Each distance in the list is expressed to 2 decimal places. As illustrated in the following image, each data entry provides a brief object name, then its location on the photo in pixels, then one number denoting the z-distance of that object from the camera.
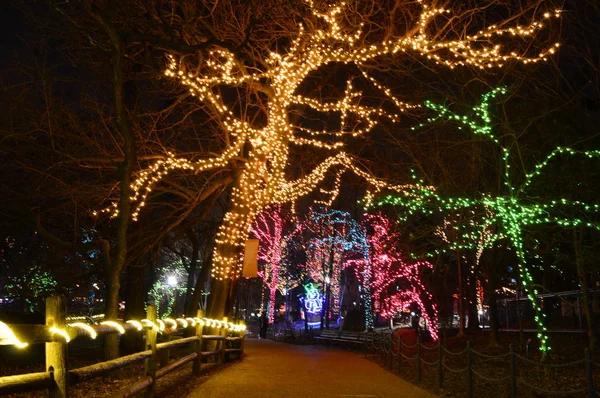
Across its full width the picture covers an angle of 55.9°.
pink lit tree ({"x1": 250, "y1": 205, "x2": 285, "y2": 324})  37.59
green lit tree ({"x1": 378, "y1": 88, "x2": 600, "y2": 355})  11.93
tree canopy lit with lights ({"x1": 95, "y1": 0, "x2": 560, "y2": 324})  11.48
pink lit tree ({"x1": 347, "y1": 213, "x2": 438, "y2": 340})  30.17
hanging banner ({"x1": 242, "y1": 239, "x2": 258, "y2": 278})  15.84
